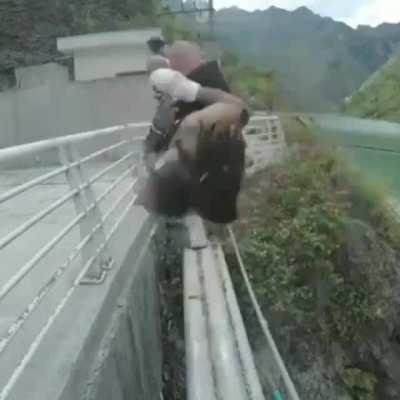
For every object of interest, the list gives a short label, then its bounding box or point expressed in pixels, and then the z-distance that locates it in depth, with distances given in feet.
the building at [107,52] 54.65
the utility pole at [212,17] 71.22
